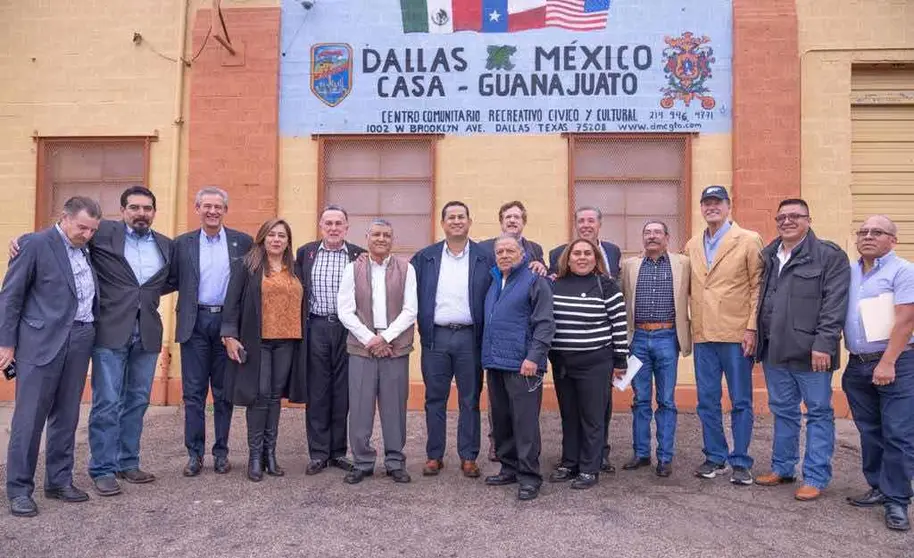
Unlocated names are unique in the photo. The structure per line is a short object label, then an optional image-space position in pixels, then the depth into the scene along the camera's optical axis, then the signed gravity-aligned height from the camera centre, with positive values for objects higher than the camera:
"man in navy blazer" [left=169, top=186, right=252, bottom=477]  5.41 -0.24
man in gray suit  4.59 -0.35
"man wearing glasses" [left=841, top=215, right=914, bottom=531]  4.61 -0.44
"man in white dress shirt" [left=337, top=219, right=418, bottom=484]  5.30 -0.41
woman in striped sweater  5.16 -0.32
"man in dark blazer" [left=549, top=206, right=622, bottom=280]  5.73 +0.49
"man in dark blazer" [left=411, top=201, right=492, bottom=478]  5.38 -0.28
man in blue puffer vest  4.97 -0.34
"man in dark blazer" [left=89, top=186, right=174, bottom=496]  5.03 -0.32
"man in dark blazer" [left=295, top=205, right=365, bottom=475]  5.51 -0.44
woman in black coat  5.26 -0.34
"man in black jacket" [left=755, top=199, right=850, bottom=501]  4.91 -0.21
